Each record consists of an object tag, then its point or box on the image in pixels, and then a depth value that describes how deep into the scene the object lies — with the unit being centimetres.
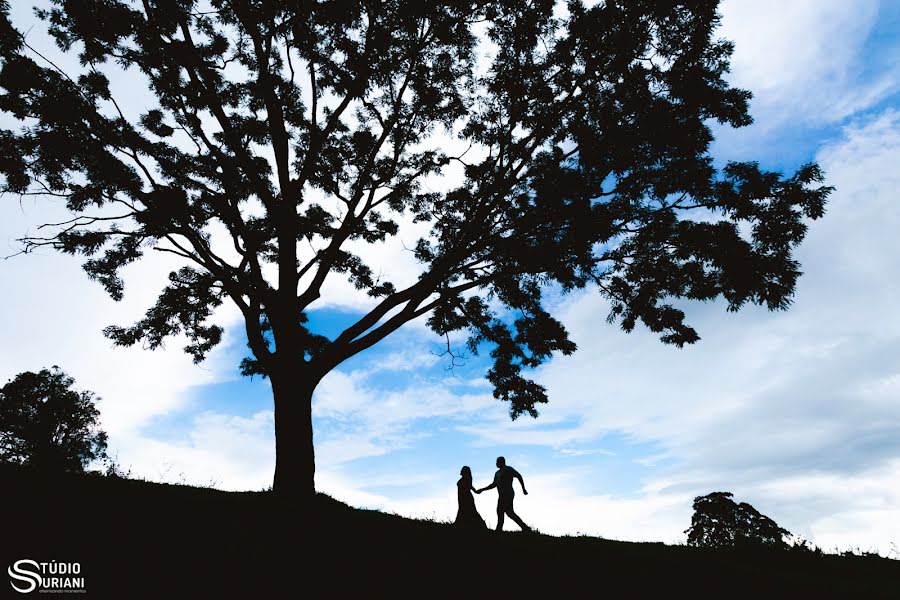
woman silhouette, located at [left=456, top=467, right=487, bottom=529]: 1103
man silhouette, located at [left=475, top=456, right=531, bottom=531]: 1142
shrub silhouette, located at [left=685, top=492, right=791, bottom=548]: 2709
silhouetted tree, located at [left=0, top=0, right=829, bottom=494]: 970
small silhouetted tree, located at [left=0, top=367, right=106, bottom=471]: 3391
